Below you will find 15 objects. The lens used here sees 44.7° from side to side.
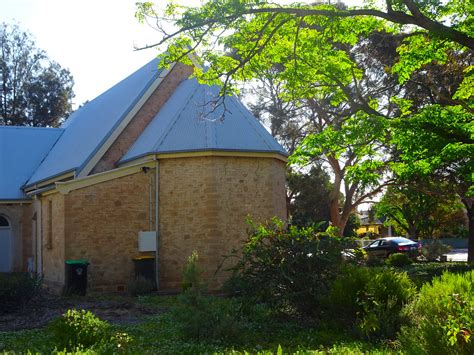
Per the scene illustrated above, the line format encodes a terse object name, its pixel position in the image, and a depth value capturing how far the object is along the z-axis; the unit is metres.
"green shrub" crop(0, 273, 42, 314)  13.59
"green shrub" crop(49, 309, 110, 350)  8.44
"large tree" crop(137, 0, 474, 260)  11.55
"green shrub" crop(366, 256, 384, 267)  28.84
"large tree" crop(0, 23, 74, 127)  47.84
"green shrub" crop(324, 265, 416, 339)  9.48
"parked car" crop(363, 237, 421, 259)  37.56
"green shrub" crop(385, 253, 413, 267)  31.03
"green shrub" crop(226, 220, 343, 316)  11.34
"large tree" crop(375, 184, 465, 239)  31.67
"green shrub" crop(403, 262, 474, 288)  21.46
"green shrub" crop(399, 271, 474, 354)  5.00
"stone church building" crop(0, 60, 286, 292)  19.17
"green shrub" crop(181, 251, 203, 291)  11.53
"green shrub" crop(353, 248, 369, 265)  12.13
